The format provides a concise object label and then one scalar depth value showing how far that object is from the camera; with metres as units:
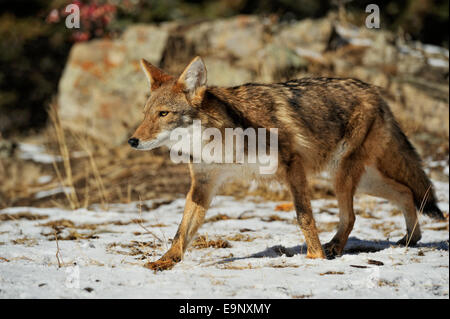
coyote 4.61
